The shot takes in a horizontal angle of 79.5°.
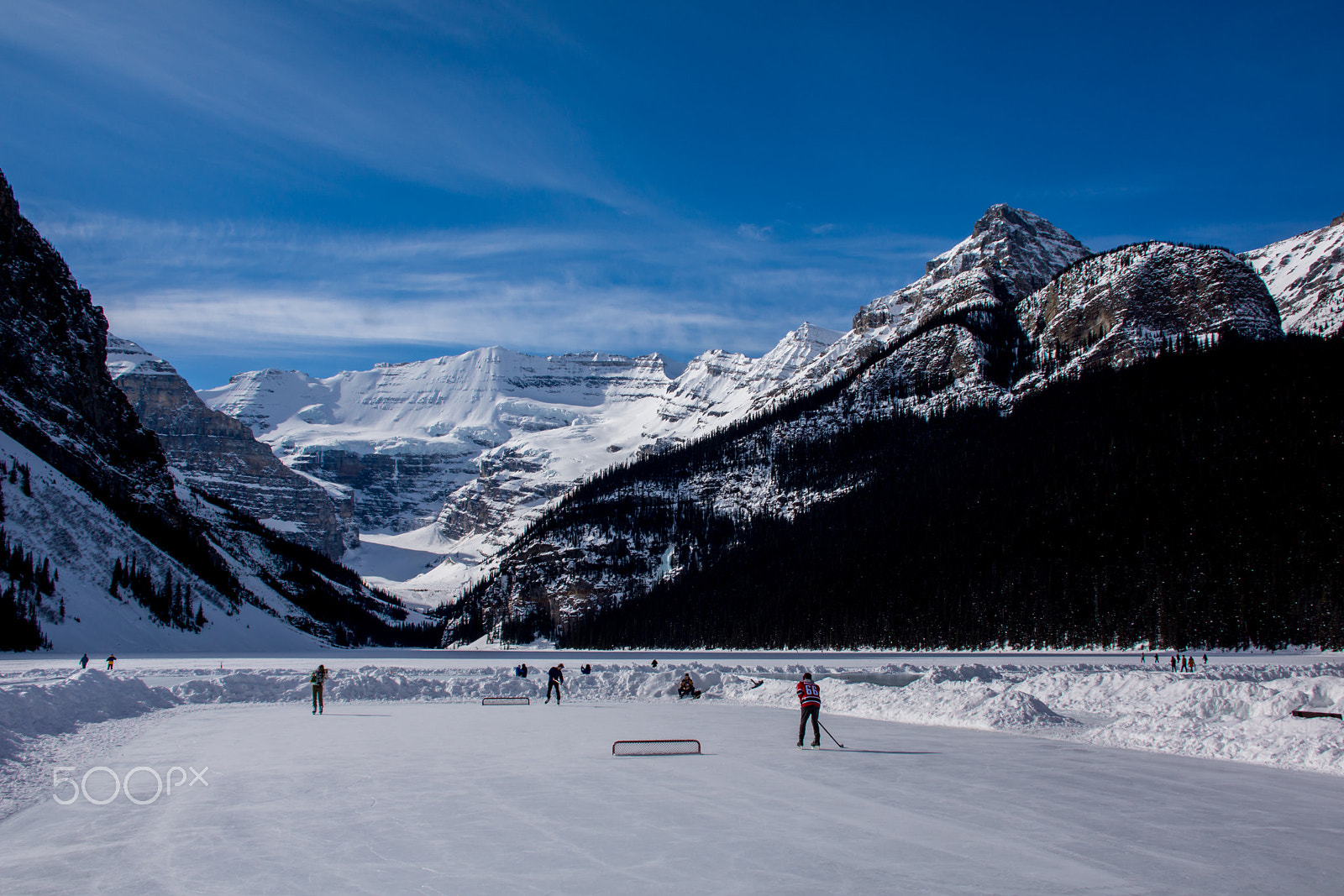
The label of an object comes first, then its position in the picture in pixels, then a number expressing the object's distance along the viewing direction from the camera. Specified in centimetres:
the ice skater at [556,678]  4053
